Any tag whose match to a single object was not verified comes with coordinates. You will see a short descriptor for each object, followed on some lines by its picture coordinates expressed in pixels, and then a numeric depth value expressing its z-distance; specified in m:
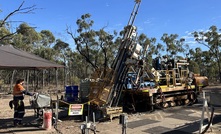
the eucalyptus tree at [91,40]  24.76
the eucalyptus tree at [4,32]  20.66
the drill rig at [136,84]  7.28
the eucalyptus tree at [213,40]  29.50
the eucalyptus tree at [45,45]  27.75
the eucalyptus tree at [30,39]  26.31
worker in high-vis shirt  6.58
